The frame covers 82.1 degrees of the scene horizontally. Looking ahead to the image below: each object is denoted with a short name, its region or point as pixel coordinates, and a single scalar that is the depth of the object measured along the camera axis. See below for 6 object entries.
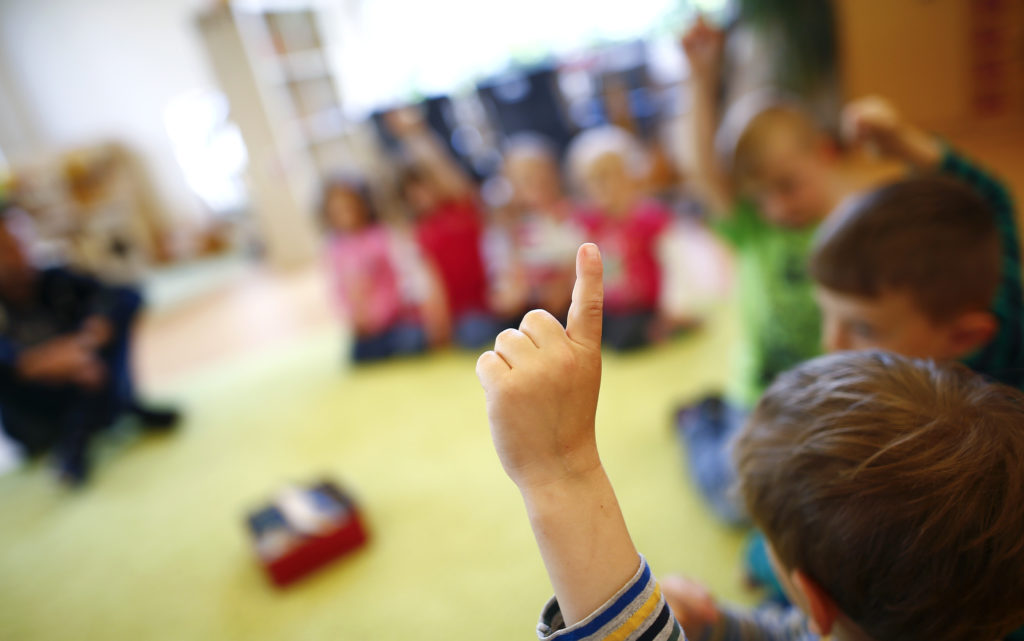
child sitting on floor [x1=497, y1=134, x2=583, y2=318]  1.71
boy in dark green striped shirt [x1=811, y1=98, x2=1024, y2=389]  0.66
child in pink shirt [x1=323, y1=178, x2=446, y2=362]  2.15
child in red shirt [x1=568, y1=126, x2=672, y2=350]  1.75
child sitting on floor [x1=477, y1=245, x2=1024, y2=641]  0.30
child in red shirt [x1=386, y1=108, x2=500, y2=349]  2.12
